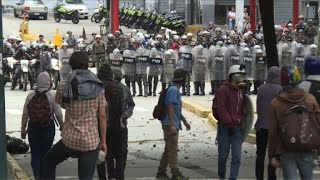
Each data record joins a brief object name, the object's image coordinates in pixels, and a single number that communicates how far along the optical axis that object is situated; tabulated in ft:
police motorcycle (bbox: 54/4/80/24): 246.10
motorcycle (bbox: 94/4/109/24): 239.83
